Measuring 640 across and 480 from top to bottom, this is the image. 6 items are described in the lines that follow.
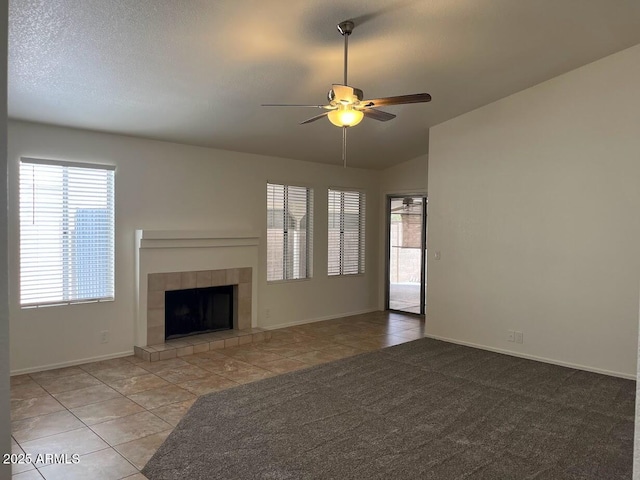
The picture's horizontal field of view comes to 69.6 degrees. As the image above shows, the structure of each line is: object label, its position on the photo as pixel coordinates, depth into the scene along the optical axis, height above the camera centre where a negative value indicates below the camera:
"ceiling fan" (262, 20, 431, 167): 3.15 +0.95
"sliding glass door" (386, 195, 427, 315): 7.78 -0.26
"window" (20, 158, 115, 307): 4.50 +0.03
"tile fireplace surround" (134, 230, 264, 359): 5.22 -0.46
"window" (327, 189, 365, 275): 7.49 +0.09
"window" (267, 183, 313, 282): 6.62 +0.08
